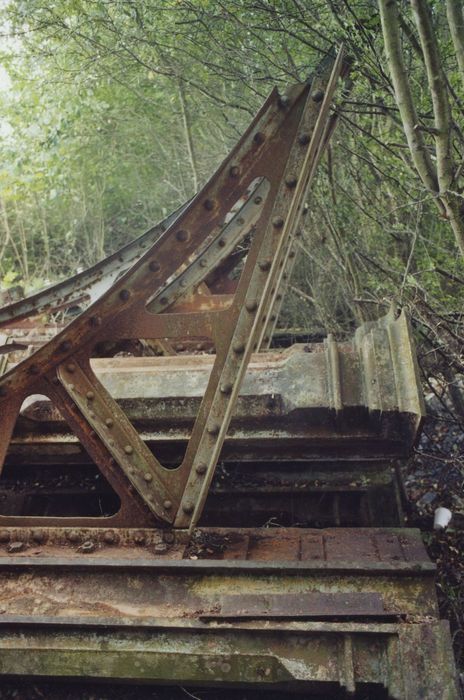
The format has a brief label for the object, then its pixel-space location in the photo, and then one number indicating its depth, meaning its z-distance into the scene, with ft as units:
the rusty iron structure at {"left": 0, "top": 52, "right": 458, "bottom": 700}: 7.79
